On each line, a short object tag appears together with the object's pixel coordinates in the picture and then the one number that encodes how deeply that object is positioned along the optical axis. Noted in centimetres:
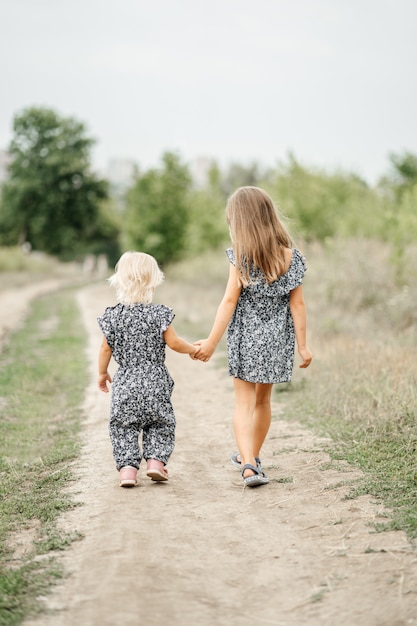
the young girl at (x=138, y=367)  525
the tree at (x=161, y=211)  3102
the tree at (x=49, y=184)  5684
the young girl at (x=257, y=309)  535
